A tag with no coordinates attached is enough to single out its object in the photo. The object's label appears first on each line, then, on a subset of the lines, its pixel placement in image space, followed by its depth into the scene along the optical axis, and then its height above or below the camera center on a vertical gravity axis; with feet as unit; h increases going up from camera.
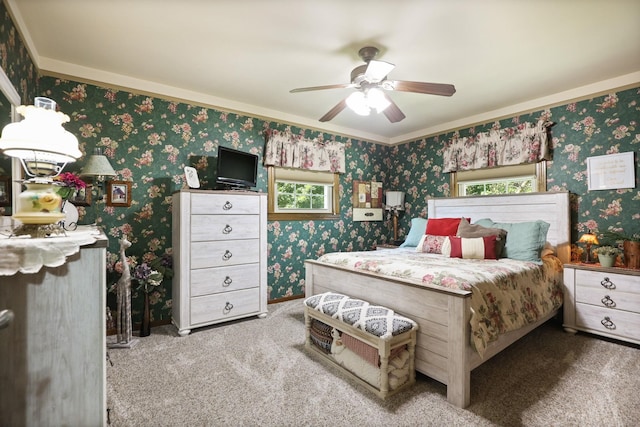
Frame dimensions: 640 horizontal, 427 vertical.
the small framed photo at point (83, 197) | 8.27 +0.50
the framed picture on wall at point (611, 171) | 9.36 +1.47
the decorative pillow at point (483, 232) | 9.55 -0.54
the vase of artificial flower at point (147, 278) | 9.08 -1.96
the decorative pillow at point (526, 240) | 9.27 -0.78
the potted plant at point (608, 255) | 8.87 -1.16
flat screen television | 10.32 +1.71
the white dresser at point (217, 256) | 9.21 -1.37
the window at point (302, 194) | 12.78 +0.99
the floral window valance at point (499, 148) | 11.05 +2.80
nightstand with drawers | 8.22 -2.48
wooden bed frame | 5.71 -2.04
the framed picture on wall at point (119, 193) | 9.31 +0.68
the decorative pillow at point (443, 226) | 11.02 -0.40
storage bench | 5.96 -2.79
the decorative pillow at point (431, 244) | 10.53 -1.02
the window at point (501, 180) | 11.33 +1.52
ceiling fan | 7.11 +3.28
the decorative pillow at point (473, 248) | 9.15 -1.00
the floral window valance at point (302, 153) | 12.42 +2.81
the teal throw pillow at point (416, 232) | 12.23 -0.69
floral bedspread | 6.10 -1.53
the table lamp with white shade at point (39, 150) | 3.68 +0.85
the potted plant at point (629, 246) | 8.56 -0.86
